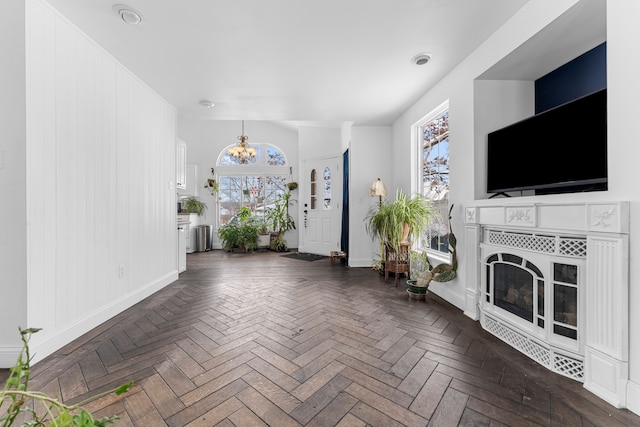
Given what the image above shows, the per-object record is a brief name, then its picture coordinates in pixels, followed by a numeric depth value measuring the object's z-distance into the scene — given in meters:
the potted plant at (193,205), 6.55
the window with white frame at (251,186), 7.07
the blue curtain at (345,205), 5.11
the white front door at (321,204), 5.62
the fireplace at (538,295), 1.69
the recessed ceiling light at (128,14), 1.97
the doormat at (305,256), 5.51
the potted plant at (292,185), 6.79
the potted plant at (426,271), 2.79
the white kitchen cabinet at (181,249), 4.13
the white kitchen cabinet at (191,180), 6.36
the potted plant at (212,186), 6.87
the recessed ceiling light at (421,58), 2.56
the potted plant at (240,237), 6.34
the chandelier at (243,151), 5.61
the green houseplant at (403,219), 3.21
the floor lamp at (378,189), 4.22
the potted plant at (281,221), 6.62
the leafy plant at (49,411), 0.43
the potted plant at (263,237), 6.69
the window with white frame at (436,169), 3.21
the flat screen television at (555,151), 1.67
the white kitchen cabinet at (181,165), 4.44
